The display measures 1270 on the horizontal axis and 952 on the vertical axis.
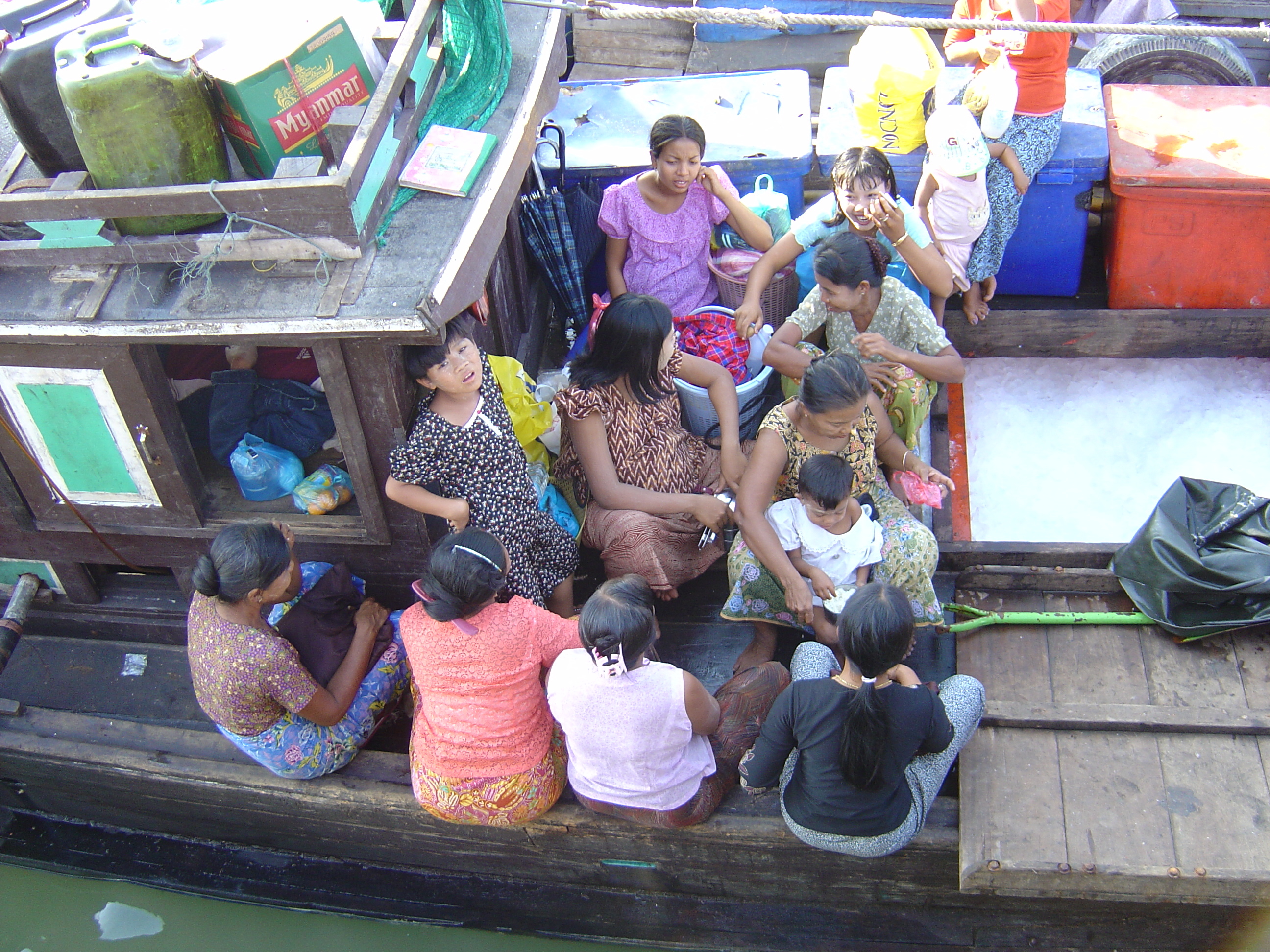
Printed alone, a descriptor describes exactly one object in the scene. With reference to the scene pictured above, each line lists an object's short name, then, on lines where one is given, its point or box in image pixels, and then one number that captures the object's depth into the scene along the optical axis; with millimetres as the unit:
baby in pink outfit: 3982
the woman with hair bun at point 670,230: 4059
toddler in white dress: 3141
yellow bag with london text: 4375
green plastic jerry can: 2490
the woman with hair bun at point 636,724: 2484
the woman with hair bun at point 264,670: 2719
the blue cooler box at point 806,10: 7027
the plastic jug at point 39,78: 2686
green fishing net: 3252
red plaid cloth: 4039
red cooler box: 4109
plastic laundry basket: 3910
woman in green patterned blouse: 3523
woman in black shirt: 2389
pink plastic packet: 3432
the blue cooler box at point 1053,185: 4285
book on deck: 2936
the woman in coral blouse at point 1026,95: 4137
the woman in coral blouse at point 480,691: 2646
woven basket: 4234
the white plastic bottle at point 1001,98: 3992
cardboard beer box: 2639
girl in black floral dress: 2967
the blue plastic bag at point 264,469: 3293
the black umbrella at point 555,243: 4160
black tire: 5711
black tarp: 3023
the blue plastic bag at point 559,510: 3668
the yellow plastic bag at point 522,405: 3469
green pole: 3209
